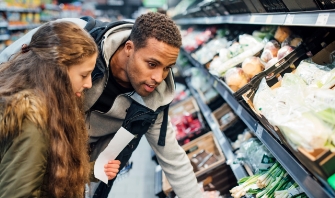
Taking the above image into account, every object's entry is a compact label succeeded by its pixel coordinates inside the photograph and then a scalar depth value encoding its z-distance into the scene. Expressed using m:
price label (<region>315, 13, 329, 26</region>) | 1.19
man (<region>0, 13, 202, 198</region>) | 1.52
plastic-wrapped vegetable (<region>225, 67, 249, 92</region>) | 1.96
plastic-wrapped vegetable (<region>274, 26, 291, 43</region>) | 2.12
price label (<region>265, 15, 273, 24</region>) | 1.69
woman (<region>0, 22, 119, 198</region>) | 0.99
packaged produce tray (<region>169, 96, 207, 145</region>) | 3.08
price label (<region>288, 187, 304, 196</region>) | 1.44
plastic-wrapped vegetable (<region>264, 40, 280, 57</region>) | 2.01
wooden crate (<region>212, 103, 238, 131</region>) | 3.01
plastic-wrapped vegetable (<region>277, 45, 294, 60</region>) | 1.86
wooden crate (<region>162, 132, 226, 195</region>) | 2.80
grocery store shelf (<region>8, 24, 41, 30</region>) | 6.61
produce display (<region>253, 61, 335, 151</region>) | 0.93
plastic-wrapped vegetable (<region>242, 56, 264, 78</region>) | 1.96
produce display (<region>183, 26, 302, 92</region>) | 1.96
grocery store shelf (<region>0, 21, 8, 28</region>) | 6.13
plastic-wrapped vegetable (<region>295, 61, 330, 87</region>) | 1.43
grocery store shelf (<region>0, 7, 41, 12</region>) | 6.19
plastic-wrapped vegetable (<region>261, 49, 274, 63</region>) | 1.99
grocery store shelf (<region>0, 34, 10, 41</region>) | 6.17
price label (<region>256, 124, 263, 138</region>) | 1.43
